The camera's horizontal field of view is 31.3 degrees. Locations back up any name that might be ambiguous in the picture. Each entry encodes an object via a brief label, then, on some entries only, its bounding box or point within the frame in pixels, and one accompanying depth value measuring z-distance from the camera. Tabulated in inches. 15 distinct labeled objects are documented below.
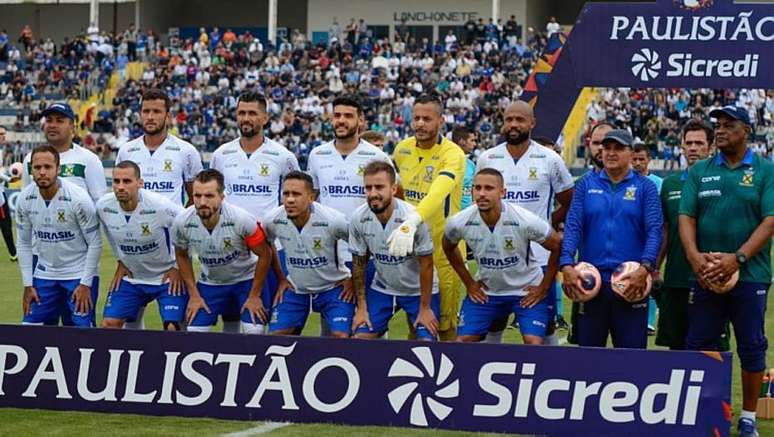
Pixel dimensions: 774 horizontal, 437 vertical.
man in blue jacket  339.6
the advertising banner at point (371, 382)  317.7
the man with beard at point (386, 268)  356.2
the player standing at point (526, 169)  376.2
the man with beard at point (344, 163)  391.2
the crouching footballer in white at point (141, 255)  389.7
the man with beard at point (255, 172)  406.9
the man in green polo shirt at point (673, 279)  358.3
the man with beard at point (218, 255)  374.6
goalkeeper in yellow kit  384.2
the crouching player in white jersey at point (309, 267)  374.9
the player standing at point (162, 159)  410.0
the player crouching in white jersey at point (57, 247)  387.9
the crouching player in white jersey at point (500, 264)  356.8
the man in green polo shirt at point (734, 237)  324.8
